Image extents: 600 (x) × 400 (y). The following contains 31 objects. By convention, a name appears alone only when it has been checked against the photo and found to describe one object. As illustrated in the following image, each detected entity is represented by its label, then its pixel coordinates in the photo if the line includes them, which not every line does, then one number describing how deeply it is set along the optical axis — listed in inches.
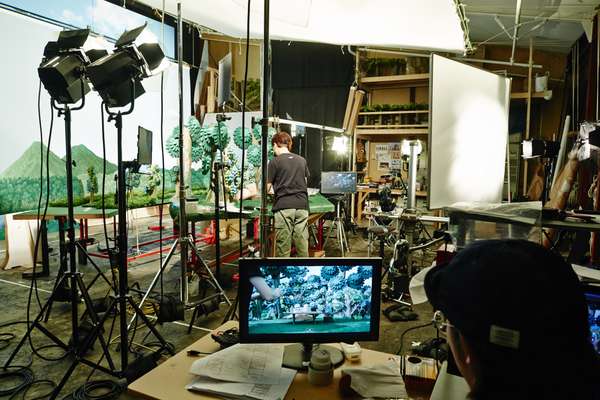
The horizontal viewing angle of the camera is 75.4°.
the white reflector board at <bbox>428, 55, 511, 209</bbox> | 83.3
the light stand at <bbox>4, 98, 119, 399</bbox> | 90.0
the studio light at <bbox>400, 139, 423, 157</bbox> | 160.7
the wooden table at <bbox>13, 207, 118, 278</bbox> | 158.9
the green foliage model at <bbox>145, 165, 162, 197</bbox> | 251.9
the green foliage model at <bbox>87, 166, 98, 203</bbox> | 205.0
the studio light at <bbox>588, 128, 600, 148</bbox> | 97.0
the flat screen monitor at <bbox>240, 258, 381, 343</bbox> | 53.6
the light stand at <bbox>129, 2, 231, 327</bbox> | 97.1
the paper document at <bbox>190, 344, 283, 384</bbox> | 49.2
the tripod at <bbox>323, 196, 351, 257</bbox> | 222.9
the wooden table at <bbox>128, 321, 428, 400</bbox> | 46.8
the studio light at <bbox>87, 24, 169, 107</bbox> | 77.8
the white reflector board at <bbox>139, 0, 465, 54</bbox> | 85.4
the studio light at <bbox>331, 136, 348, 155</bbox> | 270.8
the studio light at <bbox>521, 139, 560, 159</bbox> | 109.0
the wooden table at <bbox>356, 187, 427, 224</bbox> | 306.1
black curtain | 355.3
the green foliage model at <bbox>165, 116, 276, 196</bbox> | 168.2
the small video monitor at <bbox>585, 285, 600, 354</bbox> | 46.8
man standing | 159.8
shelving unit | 298.8
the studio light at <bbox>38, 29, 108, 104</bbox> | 83.2
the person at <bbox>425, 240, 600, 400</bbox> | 22.3
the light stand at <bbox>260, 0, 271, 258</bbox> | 62.7
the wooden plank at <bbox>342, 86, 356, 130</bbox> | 298.8
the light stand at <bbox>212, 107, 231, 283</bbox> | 116.0
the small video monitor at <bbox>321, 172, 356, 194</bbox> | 222.7
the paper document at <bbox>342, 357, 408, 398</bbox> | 46.7
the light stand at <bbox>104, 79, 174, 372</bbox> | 80.3
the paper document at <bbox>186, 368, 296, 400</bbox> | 45.8
